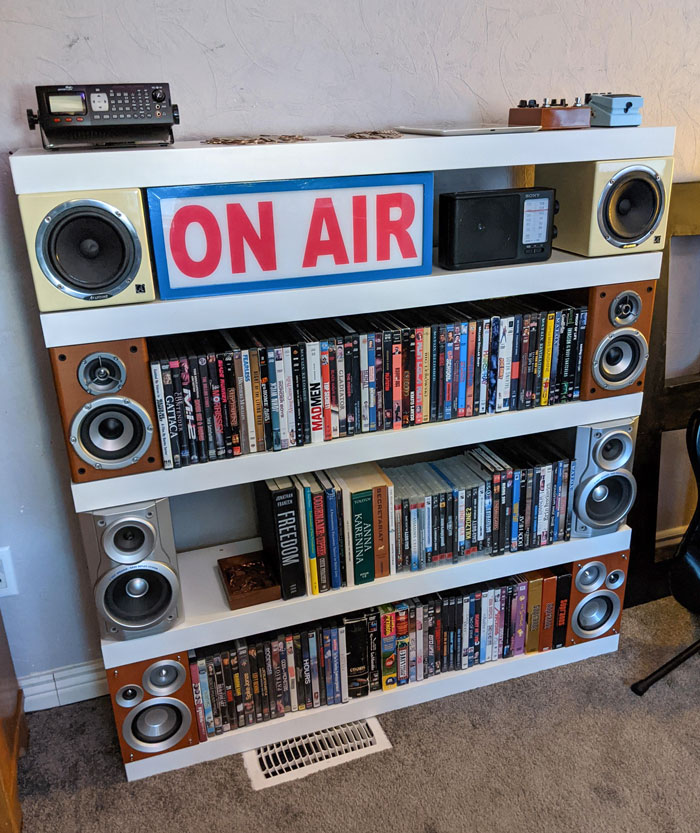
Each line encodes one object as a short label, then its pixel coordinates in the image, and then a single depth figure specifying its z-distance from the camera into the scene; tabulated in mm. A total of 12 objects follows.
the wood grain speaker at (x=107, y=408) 1393
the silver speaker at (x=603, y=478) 1832
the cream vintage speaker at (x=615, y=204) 1629
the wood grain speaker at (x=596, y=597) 1959
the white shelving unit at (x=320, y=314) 1349
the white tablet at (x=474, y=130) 1521
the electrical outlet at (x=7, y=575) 1785
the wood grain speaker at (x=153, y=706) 1637
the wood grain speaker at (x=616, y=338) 1722
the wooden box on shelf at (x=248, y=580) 1692
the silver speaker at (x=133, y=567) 1505
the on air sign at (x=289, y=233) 1389
